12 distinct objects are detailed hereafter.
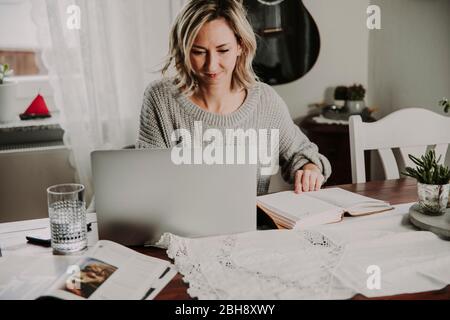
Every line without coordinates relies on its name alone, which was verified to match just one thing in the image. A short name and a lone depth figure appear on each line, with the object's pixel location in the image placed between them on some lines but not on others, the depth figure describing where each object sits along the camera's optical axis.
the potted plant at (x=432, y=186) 1.05
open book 1.04
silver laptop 0.94
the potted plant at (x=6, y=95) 2.22
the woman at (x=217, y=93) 1.46
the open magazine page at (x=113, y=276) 0.77
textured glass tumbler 0.94
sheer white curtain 2.17
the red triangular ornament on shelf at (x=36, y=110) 2.34
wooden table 0.79
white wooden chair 1.54
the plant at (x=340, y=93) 2.58
